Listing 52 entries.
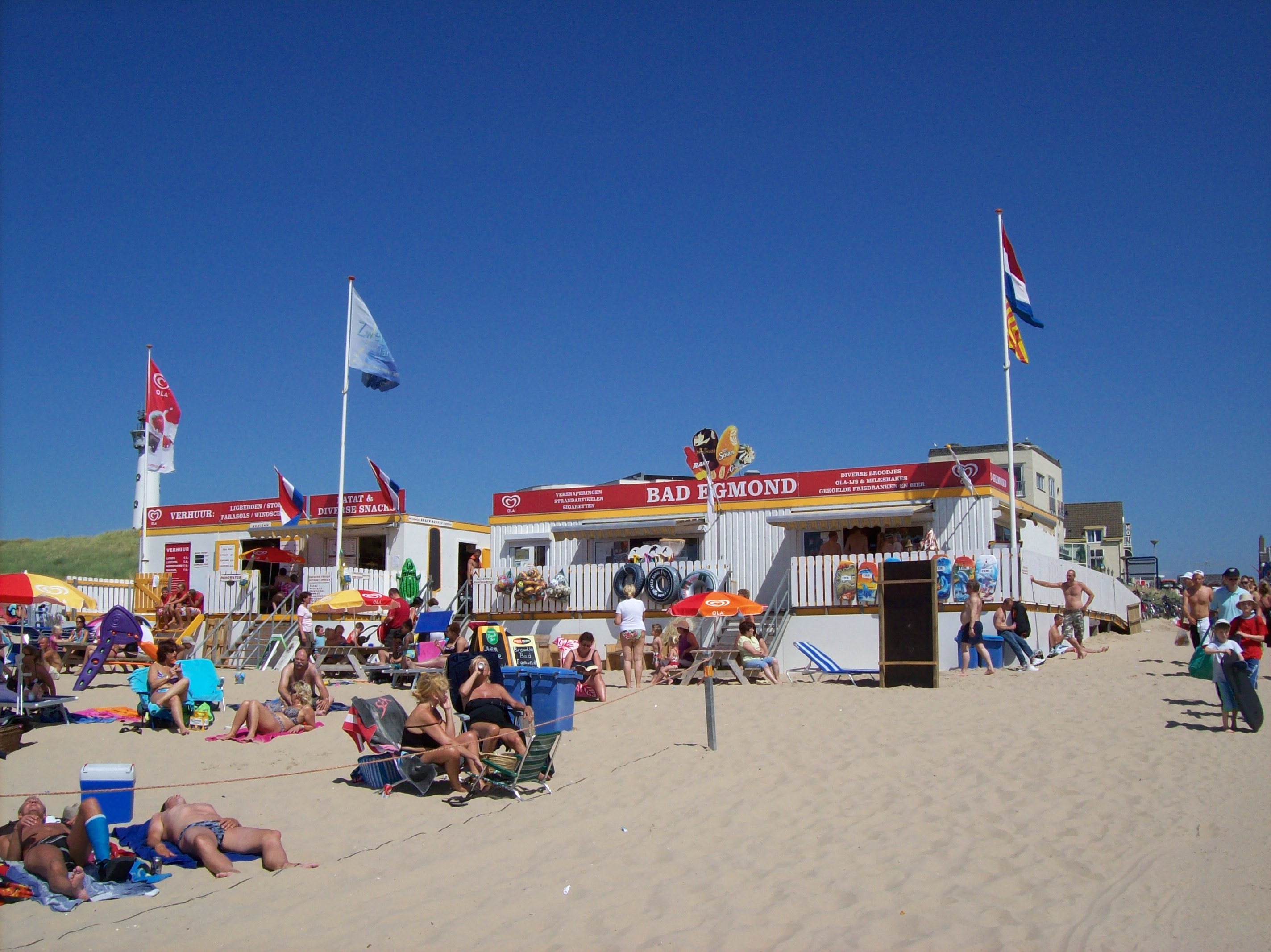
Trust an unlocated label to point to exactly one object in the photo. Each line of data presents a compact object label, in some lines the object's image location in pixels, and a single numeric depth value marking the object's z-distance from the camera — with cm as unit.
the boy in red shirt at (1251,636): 914
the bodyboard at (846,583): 1589
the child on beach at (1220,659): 904
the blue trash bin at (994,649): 1412
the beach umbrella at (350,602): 1727
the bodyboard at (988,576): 1486
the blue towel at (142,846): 596
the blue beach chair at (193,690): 1076
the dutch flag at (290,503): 2336
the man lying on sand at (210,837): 591
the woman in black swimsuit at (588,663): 1243
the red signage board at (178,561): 2488
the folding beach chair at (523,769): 758
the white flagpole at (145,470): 2350
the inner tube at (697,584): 1758
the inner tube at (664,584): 1758
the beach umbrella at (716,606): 1380
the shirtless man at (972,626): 1359
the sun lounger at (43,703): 1020
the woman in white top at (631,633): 1398
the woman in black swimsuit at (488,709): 807
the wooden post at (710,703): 872
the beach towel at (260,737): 1011
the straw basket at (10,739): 943
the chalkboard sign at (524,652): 1362
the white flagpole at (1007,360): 1625
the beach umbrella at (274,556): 2372
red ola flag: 2358
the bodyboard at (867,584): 1577
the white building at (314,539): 2350
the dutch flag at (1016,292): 1738
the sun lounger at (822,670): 1402
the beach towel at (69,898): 536
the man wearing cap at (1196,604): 1177
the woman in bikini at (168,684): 1058
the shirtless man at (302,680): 1119
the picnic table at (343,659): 1511
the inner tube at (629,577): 1784
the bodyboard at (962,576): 1498
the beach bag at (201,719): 1069
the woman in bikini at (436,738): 768
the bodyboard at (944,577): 1502
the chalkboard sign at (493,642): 1316
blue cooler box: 648
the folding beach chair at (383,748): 768
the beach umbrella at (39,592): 1232
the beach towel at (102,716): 1140
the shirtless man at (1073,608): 1512
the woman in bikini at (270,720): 1013
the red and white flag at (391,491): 2298
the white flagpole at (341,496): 2209
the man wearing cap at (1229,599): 1005
